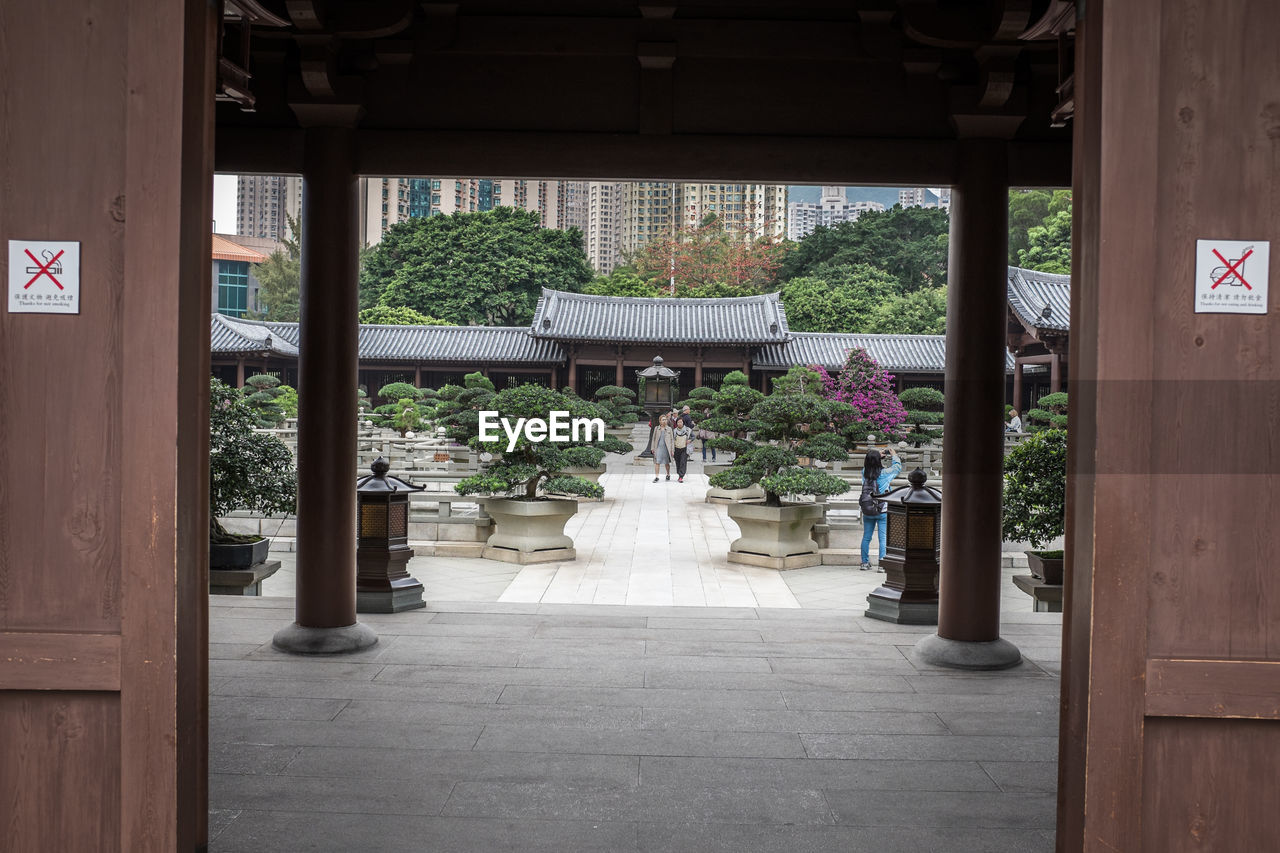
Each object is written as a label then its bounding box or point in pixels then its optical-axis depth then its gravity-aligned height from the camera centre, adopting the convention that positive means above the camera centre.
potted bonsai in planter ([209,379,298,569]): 6.36 -0.51
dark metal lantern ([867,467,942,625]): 6.27 -0.99
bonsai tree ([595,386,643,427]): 22.94 -0.08
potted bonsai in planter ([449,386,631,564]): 9.52 -0.83
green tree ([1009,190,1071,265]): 38.69 +7.50
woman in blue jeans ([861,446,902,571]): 9.27 -0.74
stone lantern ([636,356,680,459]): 22.78 +0.31
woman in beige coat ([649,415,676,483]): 17.98 -0.75
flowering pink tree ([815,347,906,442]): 21.06 +0.27
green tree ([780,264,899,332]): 34.91 +3.65
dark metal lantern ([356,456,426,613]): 6.34 -0.97
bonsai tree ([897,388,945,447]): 21.24 -0.13
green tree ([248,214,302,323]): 44.56 +5.02
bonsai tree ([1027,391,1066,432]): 19.86 -0.06
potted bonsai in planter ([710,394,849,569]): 9.15 -1.00
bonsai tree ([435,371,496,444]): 11.31 -0.12
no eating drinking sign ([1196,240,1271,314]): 2.13 +0.26
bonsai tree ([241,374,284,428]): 22.45 +0.21
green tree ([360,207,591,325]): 37.06 +4.88
